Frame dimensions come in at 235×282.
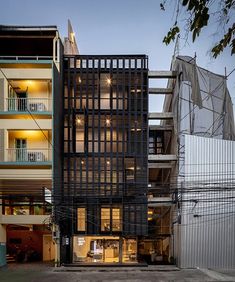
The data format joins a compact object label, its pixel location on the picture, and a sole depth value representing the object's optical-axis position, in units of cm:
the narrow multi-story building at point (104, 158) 2775
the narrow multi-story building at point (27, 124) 2485
